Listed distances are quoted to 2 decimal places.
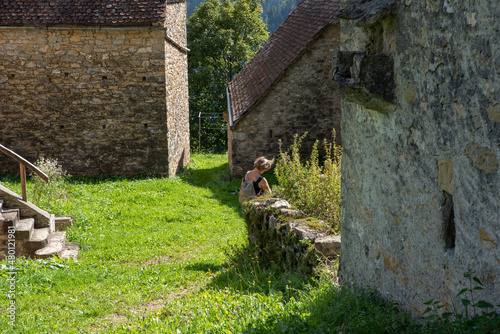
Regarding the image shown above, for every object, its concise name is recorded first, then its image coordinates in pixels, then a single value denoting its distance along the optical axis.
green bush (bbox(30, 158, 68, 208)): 9.17
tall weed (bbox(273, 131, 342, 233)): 6.00
